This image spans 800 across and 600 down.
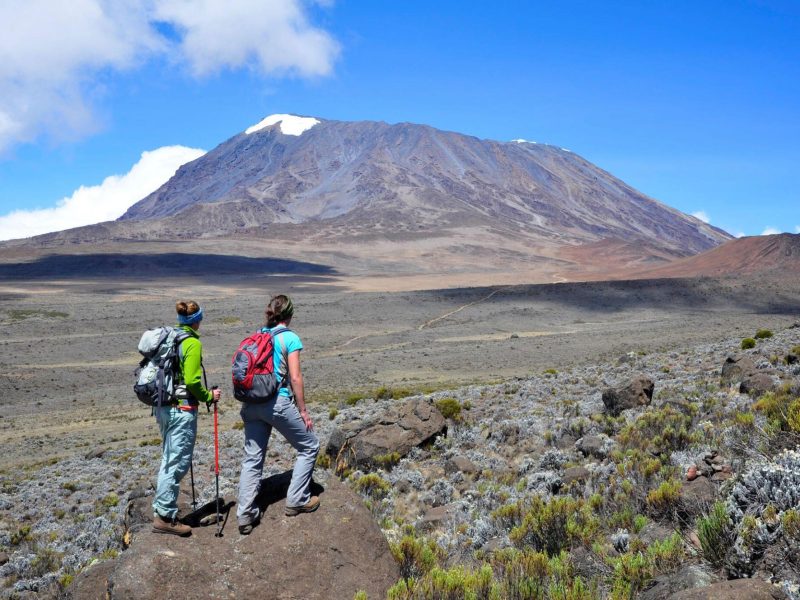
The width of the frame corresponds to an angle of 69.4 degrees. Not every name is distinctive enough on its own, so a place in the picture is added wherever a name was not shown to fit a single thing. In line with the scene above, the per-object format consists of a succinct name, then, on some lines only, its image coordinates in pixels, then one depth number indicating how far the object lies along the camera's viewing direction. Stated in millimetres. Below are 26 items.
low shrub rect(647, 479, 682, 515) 4570
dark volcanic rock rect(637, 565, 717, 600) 3127
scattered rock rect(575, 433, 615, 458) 7168
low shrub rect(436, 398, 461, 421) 11047
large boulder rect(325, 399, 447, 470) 8438
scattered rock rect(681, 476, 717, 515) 4285
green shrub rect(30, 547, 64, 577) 5816
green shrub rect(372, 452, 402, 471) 8172
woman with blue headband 4117
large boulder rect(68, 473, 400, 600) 3389
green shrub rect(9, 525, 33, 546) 6951
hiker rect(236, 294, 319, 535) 3953
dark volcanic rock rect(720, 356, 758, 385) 10117
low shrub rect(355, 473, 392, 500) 7031
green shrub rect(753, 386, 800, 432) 4857
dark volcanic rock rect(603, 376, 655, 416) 9380
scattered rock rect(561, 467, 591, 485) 6375
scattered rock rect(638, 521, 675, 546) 4160
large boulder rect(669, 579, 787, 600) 2742
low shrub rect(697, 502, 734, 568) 3420
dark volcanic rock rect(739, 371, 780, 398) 8547
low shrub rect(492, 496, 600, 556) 4566
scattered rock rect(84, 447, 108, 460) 12917
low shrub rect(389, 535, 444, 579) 4188
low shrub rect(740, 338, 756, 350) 16698
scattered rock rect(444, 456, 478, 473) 7645
